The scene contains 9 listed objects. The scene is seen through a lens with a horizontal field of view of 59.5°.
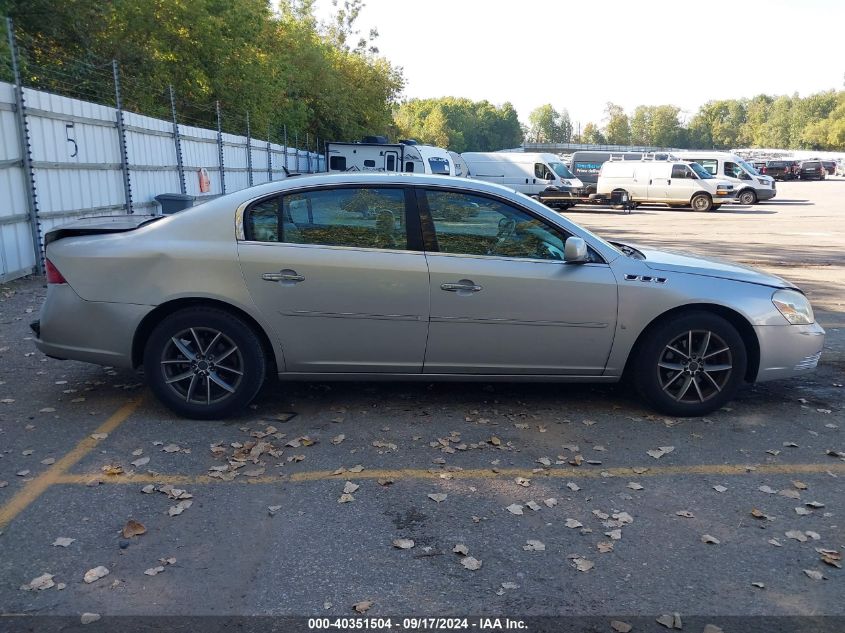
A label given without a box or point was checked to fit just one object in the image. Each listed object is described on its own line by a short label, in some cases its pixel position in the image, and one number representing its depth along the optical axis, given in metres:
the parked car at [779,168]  62.47
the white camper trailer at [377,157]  22.91
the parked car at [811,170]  62.94
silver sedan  4.89
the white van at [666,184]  31.03
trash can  12.45
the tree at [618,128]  192.75
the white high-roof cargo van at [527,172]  30.73
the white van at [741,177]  33.41
